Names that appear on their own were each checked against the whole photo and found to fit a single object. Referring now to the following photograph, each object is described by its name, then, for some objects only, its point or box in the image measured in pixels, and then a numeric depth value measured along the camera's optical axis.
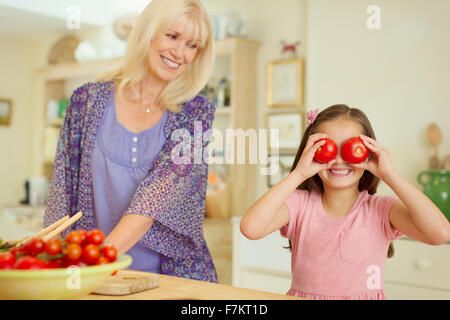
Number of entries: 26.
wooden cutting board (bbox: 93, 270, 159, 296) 0.93
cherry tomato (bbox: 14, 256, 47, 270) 0.80
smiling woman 1.45
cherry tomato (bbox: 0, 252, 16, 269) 0.82
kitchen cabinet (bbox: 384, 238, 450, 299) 2.34
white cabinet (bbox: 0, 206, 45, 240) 4.37
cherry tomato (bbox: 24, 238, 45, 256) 0.86
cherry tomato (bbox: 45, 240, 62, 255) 0.83
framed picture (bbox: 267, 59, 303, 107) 3.43
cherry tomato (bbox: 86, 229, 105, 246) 0.85
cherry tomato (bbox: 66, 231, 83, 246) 0.84
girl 1.27
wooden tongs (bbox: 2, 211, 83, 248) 0.94
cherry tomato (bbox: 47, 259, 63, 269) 0.83
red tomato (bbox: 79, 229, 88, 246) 0.85
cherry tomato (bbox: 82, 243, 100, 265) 0.83
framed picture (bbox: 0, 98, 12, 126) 5.13
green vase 2.51
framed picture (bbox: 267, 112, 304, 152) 3.44
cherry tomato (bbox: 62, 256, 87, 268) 0.83
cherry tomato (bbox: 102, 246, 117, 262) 0.86
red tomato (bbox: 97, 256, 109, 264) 0.84
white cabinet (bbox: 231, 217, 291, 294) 2.87
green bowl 0.78
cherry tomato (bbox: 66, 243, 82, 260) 0.81
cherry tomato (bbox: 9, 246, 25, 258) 0.87
